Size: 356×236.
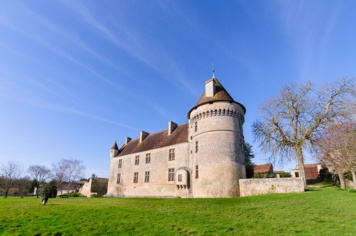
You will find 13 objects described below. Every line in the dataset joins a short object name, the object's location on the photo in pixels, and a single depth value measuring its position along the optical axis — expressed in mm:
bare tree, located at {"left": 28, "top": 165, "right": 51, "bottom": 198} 77438
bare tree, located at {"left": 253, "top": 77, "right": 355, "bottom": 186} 22984
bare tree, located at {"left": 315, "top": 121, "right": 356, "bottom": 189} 19781
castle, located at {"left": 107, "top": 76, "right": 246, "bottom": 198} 21703
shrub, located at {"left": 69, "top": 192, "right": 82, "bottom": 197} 43562
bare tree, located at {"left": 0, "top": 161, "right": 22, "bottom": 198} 44938
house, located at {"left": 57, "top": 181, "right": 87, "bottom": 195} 64050
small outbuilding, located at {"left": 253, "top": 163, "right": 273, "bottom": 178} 54797
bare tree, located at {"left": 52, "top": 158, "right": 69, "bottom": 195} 45791
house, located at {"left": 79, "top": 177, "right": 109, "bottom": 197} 40797
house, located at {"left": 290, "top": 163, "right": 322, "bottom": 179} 54406
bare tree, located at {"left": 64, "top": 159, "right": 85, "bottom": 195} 47219
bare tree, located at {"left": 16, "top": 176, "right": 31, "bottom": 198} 67212
